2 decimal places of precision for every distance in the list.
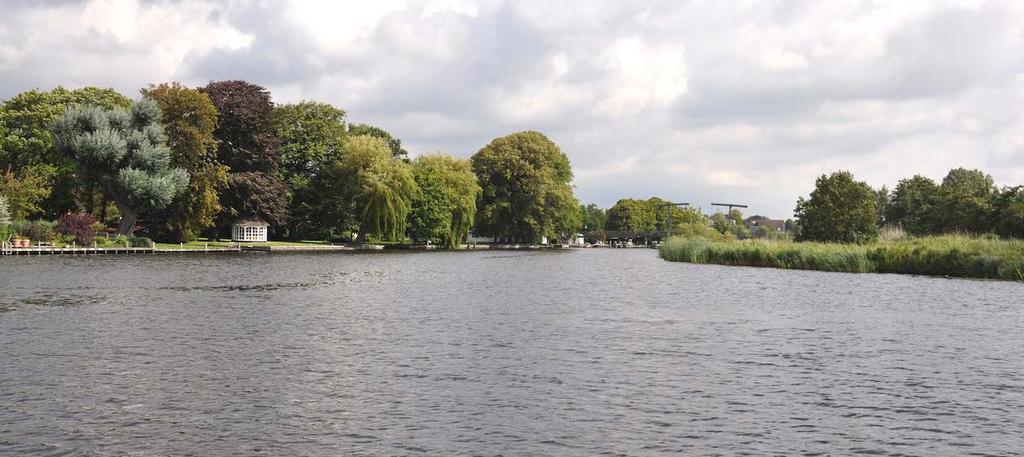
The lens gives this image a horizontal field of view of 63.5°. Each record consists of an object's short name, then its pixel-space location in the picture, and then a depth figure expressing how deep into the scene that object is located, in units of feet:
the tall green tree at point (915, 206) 348.59
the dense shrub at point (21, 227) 243.40
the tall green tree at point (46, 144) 274.77
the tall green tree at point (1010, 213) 249.55
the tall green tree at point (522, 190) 419.33
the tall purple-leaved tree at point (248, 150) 315.99
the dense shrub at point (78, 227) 251.60
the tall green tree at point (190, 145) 284.20
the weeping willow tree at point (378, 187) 322.34
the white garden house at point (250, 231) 331.73
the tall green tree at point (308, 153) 353.72
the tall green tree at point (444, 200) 360.48
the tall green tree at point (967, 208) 287.28
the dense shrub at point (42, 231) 246.68
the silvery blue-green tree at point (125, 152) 259.60
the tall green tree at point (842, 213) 284.20
